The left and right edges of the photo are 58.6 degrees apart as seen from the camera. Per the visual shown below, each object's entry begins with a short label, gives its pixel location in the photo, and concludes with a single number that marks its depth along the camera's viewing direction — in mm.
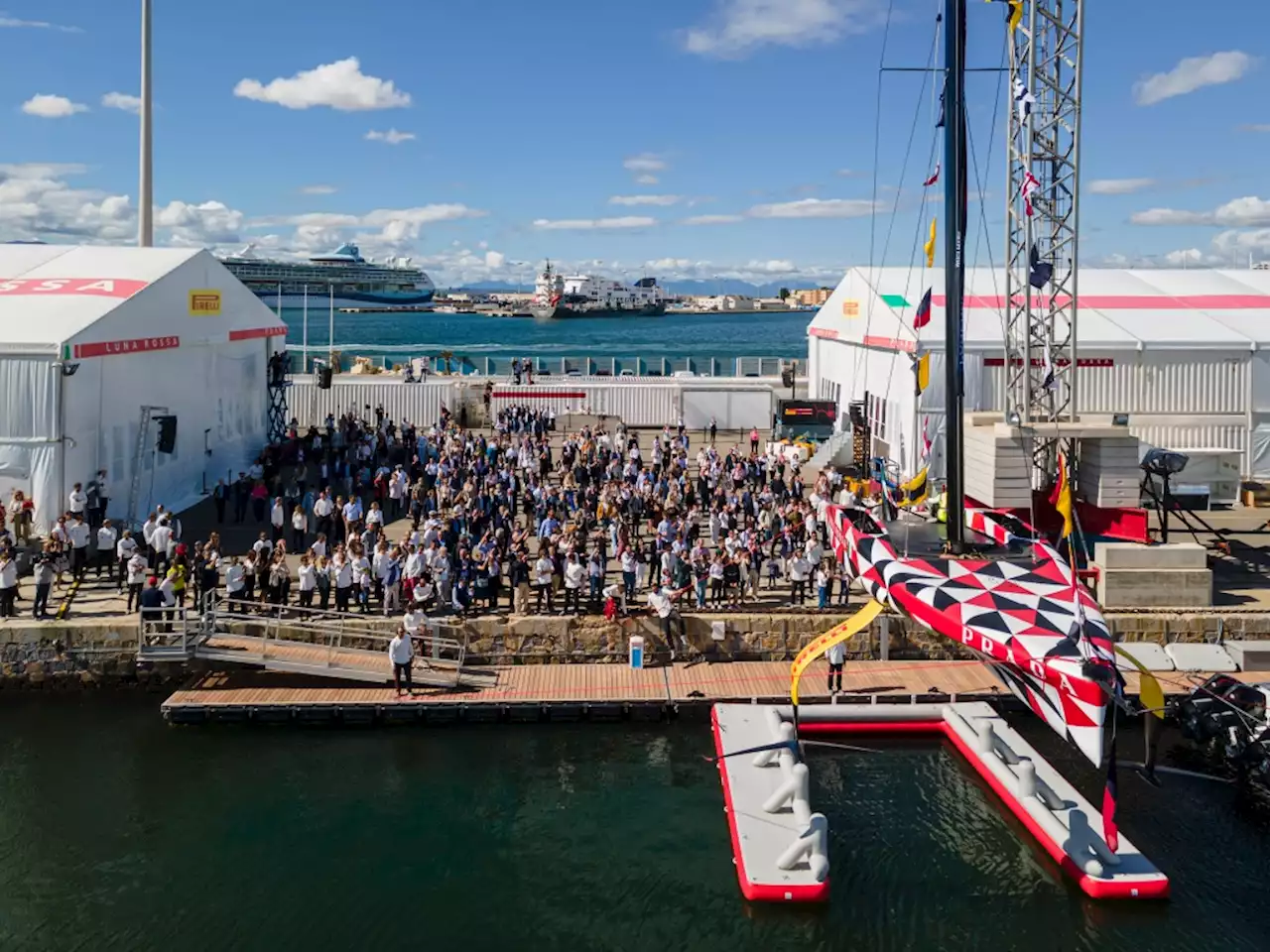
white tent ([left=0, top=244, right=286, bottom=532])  20516
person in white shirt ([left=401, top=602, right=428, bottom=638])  17562
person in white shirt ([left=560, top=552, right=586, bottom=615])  18578
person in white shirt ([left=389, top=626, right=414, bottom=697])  16781
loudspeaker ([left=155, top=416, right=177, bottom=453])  23719
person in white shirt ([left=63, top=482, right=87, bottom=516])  19922
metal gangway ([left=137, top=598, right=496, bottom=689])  17219
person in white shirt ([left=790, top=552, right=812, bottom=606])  19141
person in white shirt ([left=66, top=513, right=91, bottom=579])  19234
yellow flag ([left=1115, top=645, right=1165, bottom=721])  12727
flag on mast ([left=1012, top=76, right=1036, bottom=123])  21328
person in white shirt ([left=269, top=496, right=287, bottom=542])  21122
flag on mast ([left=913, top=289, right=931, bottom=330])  17838
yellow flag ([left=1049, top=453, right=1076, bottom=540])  15484
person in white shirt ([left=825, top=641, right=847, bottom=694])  17547
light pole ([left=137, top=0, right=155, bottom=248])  31938
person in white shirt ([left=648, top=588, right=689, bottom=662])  18188
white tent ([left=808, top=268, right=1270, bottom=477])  27875
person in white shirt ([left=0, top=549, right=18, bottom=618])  17766
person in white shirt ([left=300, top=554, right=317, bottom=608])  18188
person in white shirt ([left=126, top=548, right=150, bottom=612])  18220
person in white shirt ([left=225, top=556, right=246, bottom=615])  18172
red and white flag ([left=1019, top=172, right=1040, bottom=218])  21641
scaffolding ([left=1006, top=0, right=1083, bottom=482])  21375
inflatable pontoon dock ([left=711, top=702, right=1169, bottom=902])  12109
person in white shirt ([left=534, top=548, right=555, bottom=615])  18484
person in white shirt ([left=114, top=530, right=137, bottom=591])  18828
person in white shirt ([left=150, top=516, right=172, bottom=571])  18875
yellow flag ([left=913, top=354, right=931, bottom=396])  18019
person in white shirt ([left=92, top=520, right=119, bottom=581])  19781
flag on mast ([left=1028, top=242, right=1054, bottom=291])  21859
